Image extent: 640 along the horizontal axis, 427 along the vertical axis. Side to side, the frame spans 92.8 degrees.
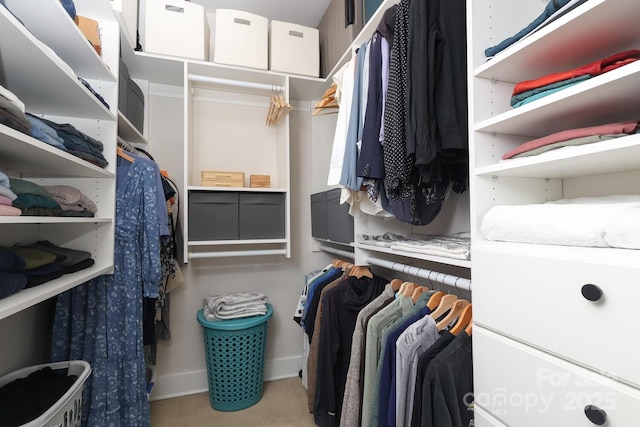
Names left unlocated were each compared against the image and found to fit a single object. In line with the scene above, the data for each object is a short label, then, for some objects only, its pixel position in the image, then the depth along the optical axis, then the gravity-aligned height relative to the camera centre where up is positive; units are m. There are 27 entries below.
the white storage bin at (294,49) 1.96 +1.12
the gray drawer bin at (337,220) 1.74 -0.01
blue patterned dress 1.38 -0.44
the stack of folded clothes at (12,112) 0.71 +0.27
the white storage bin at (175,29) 1.75 +1.12
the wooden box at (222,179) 1.94 +0.27
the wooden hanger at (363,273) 1.62 -0.29
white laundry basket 0.94 -0.60
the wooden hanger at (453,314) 1.08 -0.35
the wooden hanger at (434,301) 1.19 -0.32
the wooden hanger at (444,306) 1.14 -0.33
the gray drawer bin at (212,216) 1.83 +0.02
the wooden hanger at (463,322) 1.02 -0.35
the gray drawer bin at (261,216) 1.92 +0.02
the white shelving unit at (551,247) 0.57 -0.07
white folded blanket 0.61 -0.01
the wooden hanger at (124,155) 1.49 +0.32
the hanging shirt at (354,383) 1.23 -0.67
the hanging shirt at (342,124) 1.37 +0.44
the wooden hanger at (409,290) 1.33 -0.32
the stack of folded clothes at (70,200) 1.10 +0.08
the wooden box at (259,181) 2.08 +0.26
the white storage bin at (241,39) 1.85 +1.12
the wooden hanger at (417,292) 1.30 -0.32
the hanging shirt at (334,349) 1.42 -0.62
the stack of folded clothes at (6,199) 0.76 +0.06
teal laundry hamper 1.85 -0.86
